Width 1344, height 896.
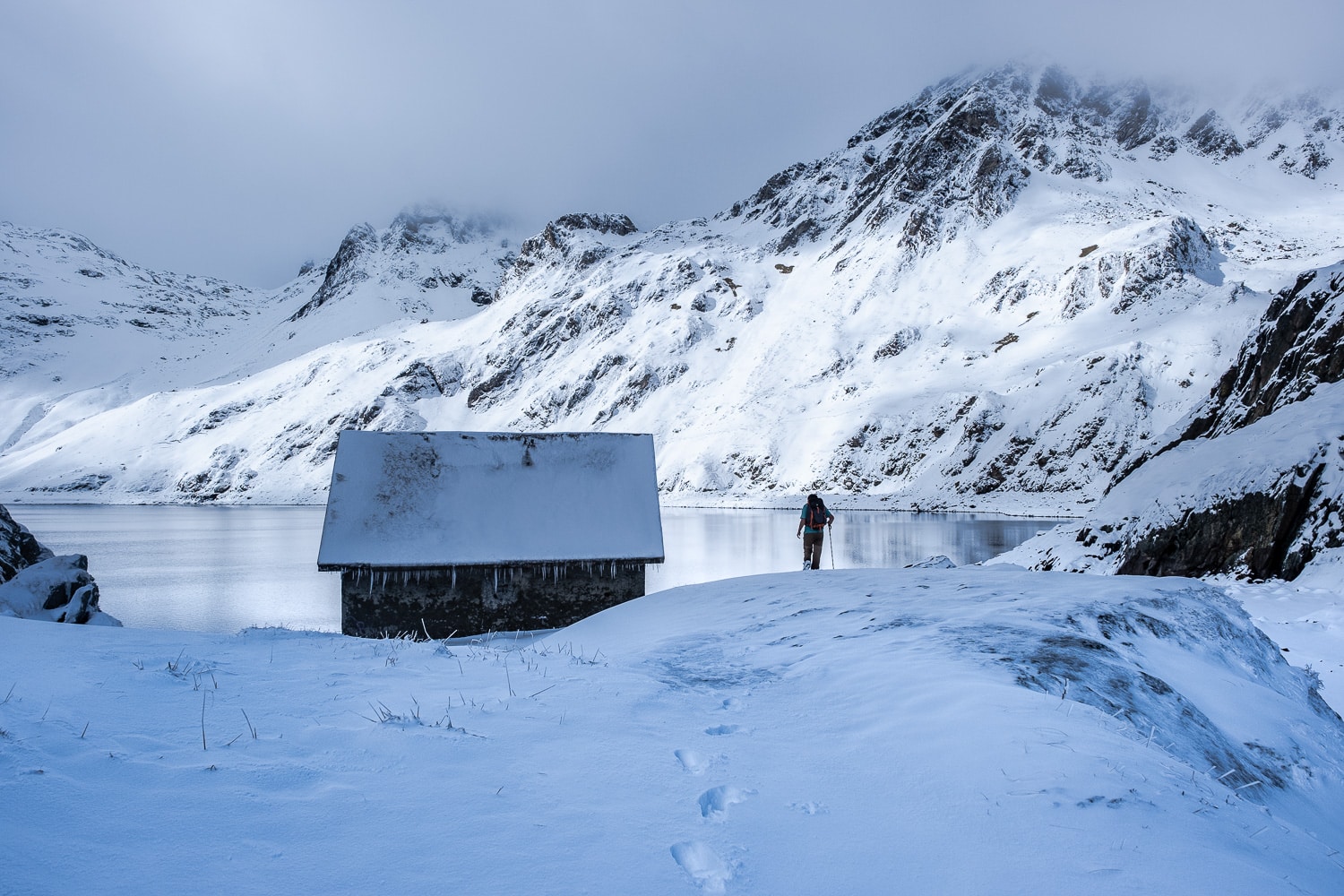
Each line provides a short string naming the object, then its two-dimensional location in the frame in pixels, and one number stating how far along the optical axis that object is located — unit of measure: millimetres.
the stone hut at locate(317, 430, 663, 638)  18125
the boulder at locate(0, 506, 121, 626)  13477
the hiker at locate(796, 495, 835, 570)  16953
